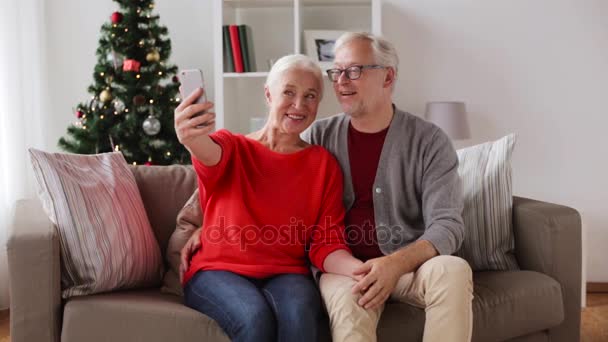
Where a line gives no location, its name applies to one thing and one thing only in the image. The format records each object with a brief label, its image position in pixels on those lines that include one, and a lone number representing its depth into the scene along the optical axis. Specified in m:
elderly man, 1.97
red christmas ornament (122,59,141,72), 3.49
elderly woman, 1.86
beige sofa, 1.90
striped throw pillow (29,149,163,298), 2.00
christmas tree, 3.52
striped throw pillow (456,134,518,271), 2.36
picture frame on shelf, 3.65
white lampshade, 3.60
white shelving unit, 3.65
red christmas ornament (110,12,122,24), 3.50
